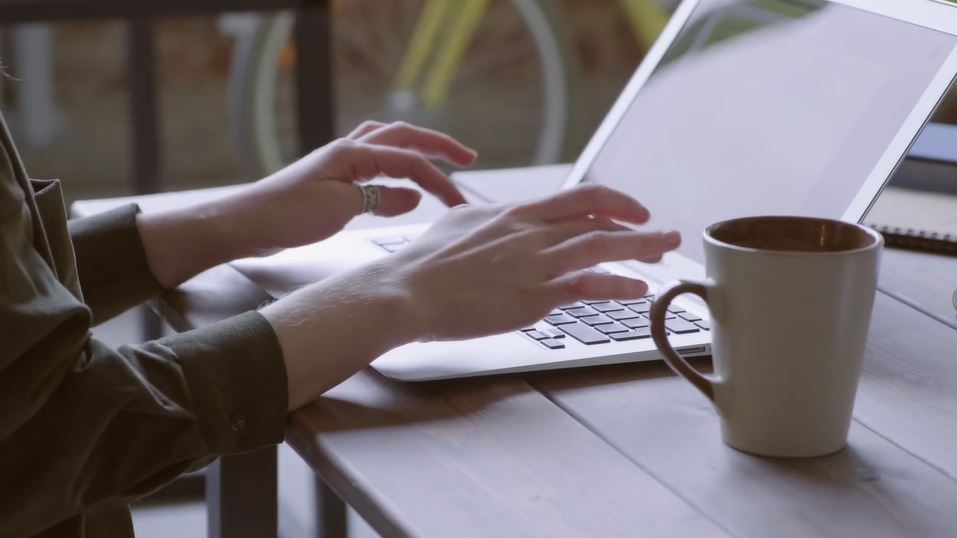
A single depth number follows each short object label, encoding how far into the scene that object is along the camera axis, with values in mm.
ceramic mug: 1558
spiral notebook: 1997
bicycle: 5093
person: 1601
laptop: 1745
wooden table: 1527
